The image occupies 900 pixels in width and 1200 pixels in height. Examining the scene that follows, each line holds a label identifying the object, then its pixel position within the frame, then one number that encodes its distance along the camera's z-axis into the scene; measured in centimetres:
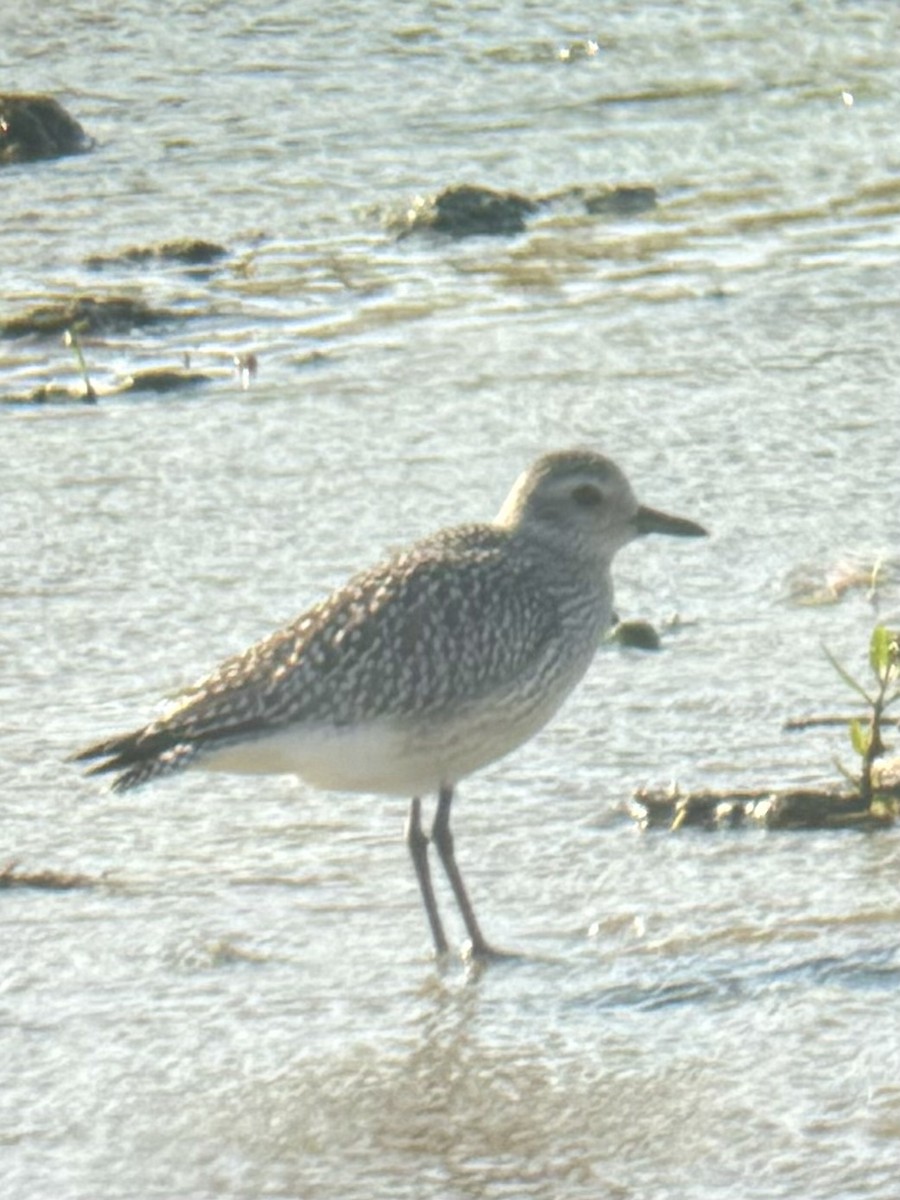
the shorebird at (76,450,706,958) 1097
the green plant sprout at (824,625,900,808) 1149
